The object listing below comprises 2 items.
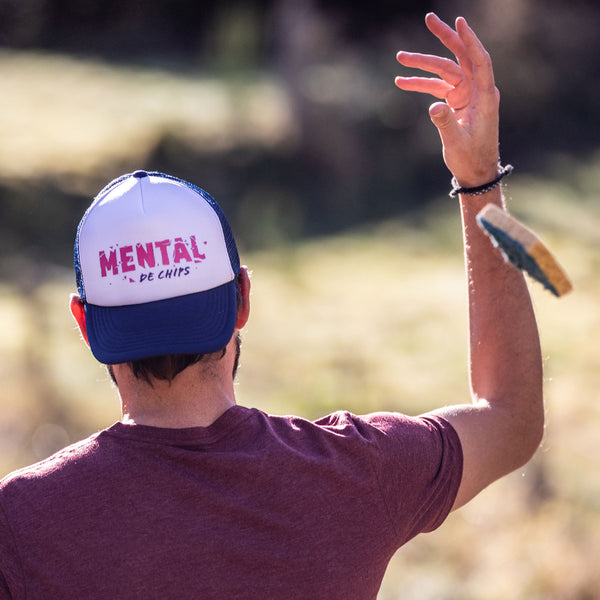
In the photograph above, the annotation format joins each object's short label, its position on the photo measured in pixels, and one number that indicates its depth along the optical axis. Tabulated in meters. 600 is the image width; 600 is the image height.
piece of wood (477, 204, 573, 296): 4.00
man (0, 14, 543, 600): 4.09
